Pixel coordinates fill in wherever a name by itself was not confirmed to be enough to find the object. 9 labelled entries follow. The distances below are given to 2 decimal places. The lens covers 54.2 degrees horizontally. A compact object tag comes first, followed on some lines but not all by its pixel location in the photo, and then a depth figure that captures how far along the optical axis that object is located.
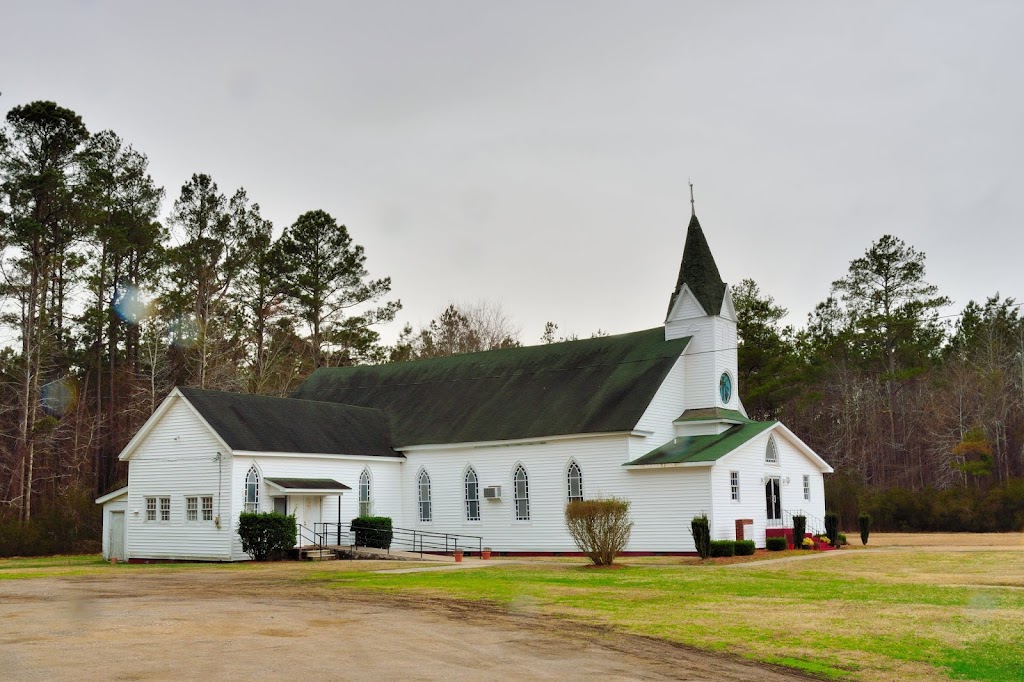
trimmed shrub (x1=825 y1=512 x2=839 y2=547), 38.09
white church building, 35.25
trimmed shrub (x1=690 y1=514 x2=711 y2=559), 31.11
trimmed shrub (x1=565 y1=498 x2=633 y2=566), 28.34
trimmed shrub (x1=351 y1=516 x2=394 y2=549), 37.94
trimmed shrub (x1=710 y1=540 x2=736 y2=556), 32.03
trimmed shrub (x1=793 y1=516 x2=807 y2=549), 37.00
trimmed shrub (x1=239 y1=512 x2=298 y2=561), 34.09
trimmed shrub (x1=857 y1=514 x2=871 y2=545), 38.81
